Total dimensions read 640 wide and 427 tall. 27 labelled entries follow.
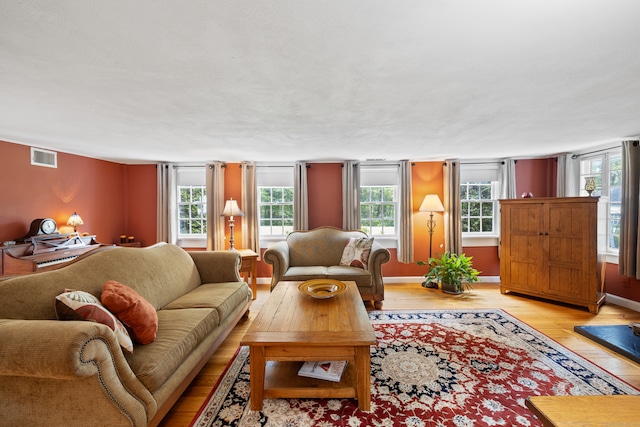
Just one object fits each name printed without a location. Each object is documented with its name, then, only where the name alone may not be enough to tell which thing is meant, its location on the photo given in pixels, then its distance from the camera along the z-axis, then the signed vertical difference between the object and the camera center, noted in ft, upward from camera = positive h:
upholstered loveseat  11.73 -2.42
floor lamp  14.76 +0.23
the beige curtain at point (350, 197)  15.42 +0.85
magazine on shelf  6.04 -3.79
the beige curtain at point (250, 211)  15.53 +0.05
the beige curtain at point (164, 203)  15.80 +0.57
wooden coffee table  5.61 -3.06
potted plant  13.61 -3.30
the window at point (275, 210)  16.46 +0.12
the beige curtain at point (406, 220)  15.48 -0.52
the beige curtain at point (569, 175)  14.08 +1.91
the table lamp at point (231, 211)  14.40 +0.06
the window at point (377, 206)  16.20 +0.33
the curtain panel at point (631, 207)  10.93 +0.13
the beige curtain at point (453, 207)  15.37 +0.23
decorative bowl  7.80 -2.47
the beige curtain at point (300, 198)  15.43 +0.81
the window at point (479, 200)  15.89 +0.67
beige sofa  3.82 -2.71
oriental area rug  5.59 -4.37
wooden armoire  11.07 -1.82
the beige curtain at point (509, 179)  15.12 +1.84
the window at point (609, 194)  12.28 +0.79
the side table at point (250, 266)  12.69 -2.62
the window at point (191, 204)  16.46 +0.52
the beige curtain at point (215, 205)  15.62 +0.42
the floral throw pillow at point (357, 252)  12.55 -2.02
